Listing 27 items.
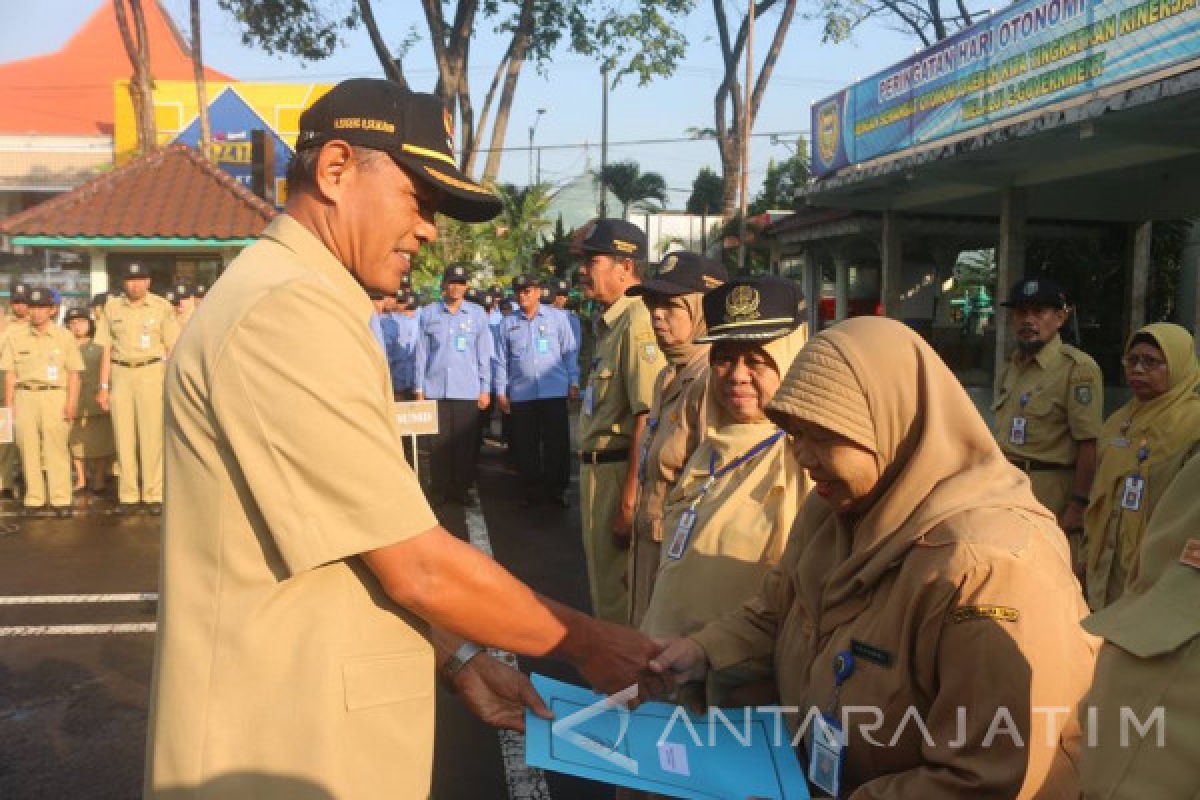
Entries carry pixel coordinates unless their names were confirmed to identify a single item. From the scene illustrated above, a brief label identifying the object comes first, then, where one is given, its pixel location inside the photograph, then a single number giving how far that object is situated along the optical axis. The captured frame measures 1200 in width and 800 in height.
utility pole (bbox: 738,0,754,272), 23.17
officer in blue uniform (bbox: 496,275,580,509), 9.39
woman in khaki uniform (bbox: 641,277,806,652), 2.65
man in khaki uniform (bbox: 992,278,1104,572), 5.61
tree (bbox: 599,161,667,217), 47.41
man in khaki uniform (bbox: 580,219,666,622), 4.88
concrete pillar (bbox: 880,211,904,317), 13.82
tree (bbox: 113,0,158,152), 19.11
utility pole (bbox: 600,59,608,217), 38.16
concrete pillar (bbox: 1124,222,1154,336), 12.41
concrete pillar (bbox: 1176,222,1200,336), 13.01
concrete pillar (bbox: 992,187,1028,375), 11.33
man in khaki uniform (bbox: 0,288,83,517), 9.09
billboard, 23.45
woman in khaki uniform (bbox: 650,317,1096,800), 1.60
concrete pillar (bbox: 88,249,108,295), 12.27
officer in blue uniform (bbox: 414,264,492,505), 9.33
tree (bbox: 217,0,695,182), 21.17
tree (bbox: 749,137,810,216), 24.50
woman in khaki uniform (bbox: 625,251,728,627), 3.63
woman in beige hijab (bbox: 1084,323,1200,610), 4.81
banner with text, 7.60
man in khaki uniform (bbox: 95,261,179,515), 9.09
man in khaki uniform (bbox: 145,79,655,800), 1.51
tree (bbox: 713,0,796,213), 25.11
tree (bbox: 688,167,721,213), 46.88
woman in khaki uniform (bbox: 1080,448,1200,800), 1.20
